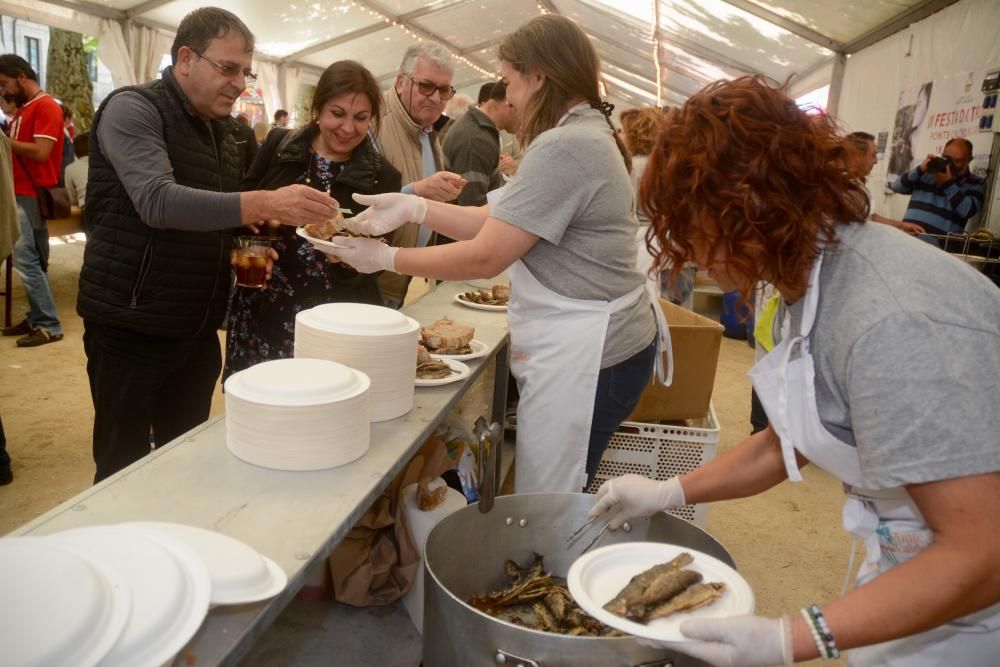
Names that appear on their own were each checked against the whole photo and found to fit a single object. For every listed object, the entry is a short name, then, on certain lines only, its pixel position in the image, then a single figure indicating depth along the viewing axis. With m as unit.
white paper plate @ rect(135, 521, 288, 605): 0.94
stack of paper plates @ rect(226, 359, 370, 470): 1.32
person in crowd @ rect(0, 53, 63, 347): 4.93
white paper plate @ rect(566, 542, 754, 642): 1.16
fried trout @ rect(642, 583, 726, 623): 1.25
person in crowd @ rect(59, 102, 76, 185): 6.59
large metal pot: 1.24
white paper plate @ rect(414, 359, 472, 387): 1.94
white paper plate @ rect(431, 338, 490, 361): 2.24
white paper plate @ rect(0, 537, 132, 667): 0.70
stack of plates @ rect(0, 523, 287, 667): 0.72
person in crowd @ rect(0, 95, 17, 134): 5.02
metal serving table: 0.95
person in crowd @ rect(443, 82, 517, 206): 3.93
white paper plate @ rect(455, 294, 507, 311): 3.10
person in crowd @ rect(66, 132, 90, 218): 6.52
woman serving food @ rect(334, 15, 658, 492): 1.90
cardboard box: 3.11
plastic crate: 2.94
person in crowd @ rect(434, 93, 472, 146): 6.23
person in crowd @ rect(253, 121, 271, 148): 8.35
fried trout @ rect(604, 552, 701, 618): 1.25
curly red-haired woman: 0.90
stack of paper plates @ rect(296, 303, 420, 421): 1.63
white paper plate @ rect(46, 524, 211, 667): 0.77
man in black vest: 2.03
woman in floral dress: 2.58
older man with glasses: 3.30
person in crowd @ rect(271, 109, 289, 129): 11.38
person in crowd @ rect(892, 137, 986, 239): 5.19
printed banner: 5.31
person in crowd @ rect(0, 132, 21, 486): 3.34
